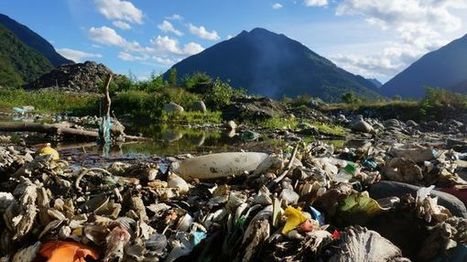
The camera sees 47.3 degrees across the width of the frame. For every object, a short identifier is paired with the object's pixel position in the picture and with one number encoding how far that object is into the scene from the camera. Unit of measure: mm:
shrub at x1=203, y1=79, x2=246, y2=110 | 23484
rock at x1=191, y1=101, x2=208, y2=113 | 22312
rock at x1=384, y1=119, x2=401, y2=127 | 22425
